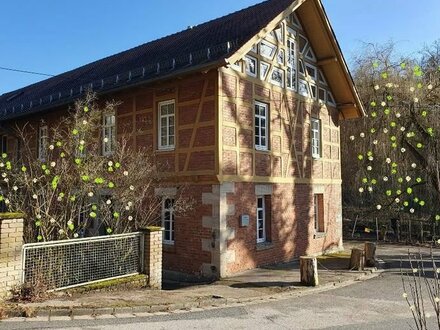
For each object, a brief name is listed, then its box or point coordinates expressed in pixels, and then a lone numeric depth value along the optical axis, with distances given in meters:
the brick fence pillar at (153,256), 9.84
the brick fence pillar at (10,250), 7.44
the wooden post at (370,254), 13.41
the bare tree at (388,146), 16.58
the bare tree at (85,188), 10.17
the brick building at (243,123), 12.11
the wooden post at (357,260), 12.77
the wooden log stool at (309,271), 10.54
